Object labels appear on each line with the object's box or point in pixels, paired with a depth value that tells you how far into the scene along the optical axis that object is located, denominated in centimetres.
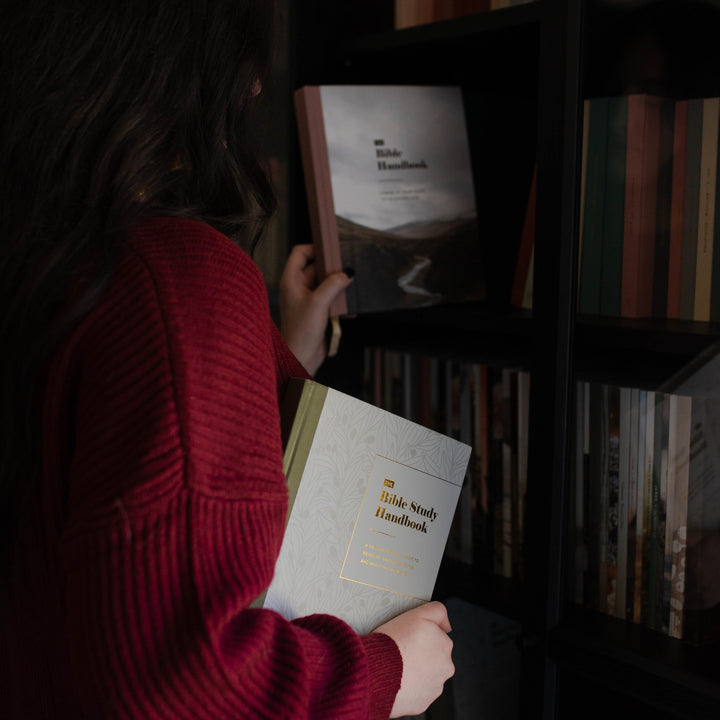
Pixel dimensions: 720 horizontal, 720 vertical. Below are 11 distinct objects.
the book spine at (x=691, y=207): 85
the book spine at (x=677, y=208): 86
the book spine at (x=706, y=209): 84
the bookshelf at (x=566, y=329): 85
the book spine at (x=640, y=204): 89
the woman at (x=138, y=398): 48
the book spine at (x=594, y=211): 91
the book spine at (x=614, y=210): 90
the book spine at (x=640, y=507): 90
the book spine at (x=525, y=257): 112
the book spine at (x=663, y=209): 87
